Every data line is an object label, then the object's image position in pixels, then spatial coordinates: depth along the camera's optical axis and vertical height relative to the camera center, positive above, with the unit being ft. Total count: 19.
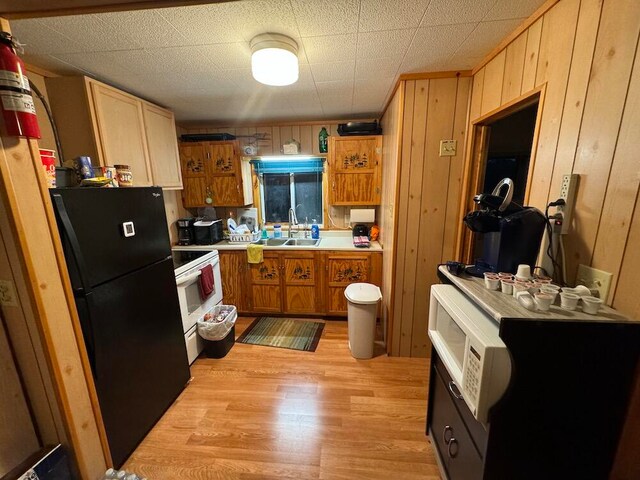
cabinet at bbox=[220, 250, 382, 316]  9.46 -3.51
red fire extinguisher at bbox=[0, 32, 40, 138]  3.01 +1.15
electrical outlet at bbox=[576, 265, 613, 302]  2.89 -1.16
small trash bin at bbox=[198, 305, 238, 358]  7.66 -4.35
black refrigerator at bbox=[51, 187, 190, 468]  4.06 -2.04
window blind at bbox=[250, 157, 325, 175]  10.90 +0.88
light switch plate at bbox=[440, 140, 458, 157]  6.53 +0.88
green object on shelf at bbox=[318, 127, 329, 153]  10.28 +1.78
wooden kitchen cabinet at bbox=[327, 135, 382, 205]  9.53 +0.55
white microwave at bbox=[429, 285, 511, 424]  2.57 -1.89
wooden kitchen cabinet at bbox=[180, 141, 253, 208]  10.16 +0.49
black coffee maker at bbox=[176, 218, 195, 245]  10.29 -1.73
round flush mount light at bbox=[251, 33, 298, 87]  4.64 +2.37
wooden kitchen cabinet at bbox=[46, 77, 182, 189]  5.91 +1.60
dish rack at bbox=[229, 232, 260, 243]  10.50 -2.07
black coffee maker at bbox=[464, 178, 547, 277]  3.35 -0.62
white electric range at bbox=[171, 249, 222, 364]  7.03 -3.11
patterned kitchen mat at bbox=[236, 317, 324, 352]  8.50 -5.18
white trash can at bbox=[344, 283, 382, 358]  7.52 -4.00
